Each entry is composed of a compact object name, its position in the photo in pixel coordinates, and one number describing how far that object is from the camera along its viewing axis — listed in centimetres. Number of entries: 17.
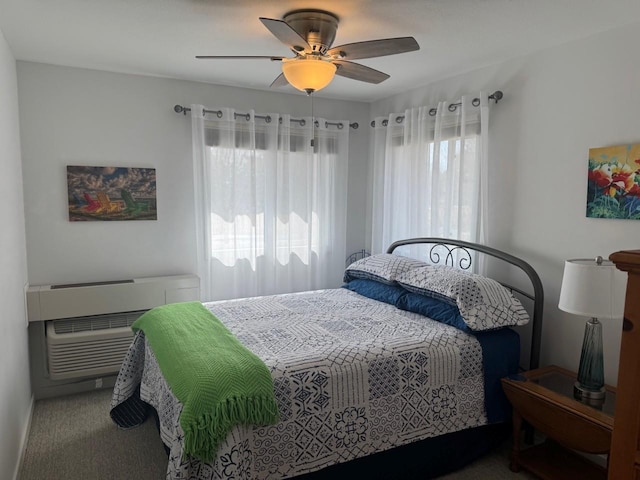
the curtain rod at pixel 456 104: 317
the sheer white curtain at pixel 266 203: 385
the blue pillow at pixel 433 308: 269
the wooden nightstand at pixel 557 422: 211
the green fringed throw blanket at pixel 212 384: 180
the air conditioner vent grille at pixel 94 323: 335
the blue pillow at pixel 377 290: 321
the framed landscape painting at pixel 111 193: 346
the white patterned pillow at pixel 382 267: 331
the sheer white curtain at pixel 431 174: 333
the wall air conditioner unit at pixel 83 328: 326
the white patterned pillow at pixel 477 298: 261
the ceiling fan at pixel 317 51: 218
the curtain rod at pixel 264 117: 371
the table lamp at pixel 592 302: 216
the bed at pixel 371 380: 202
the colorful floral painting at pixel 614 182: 240
